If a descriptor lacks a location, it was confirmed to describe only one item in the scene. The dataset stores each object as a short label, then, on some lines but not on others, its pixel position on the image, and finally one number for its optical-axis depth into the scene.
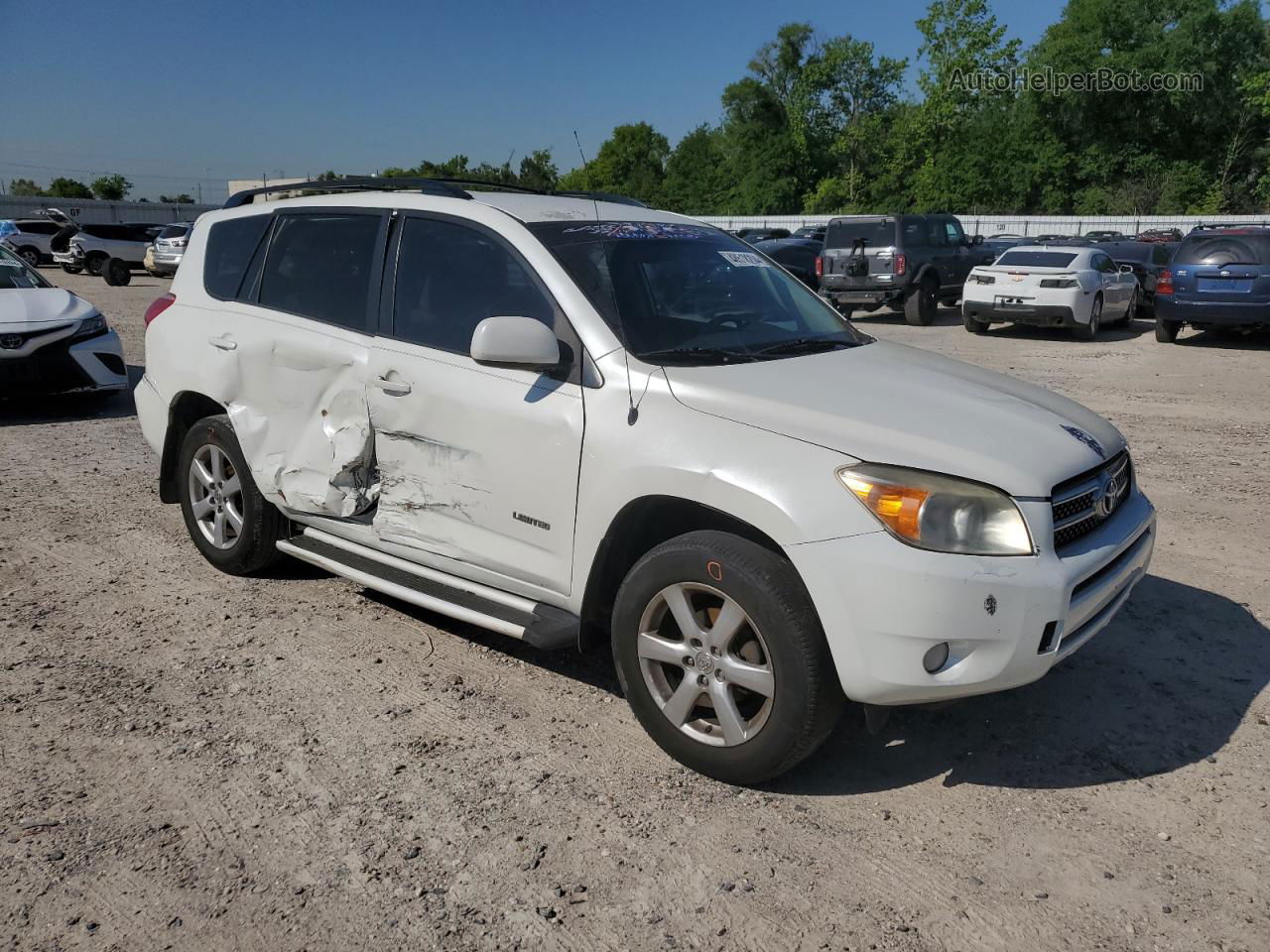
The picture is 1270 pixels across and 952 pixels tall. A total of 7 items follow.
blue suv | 14.05
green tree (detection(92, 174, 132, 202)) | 84.81
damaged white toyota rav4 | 2.90
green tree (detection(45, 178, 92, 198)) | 80.84
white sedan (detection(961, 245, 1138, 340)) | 15.57
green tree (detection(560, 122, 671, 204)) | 98.38
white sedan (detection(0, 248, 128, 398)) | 8.64
